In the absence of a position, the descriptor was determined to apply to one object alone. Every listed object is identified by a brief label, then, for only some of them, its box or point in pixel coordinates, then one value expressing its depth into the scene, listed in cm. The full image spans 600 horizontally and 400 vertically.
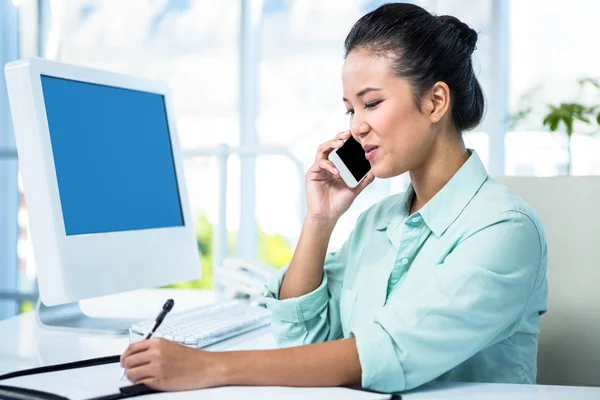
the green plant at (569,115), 341
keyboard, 121
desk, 93
